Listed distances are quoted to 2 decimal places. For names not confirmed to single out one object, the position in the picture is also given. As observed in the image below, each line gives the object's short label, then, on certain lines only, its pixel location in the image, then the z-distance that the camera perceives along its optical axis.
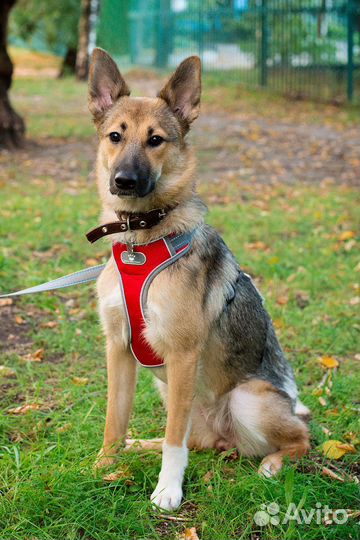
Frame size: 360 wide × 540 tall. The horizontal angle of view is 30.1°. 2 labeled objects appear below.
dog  3.18
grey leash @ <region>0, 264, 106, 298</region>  3.70
